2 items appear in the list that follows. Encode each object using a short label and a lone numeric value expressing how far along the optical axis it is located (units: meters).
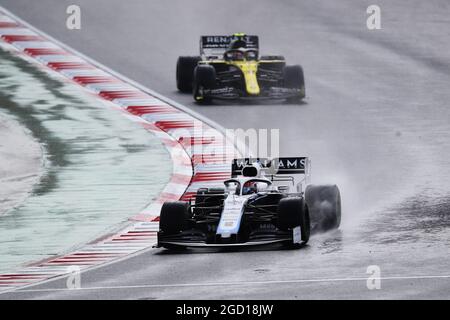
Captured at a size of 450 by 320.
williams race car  19.17
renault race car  30.62
